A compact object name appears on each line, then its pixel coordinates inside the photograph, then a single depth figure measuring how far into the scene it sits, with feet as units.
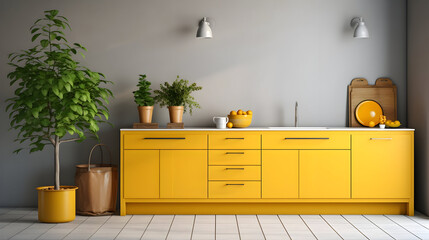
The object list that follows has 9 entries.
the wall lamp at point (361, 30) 16.93
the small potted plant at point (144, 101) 16.38
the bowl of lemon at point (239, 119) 16.40
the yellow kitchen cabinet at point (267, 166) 15.92
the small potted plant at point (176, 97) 16.46
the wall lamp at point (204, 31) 16.74
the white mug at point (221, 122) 16.34
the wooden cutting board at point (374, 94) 17.51
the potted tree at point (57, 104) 14.48
